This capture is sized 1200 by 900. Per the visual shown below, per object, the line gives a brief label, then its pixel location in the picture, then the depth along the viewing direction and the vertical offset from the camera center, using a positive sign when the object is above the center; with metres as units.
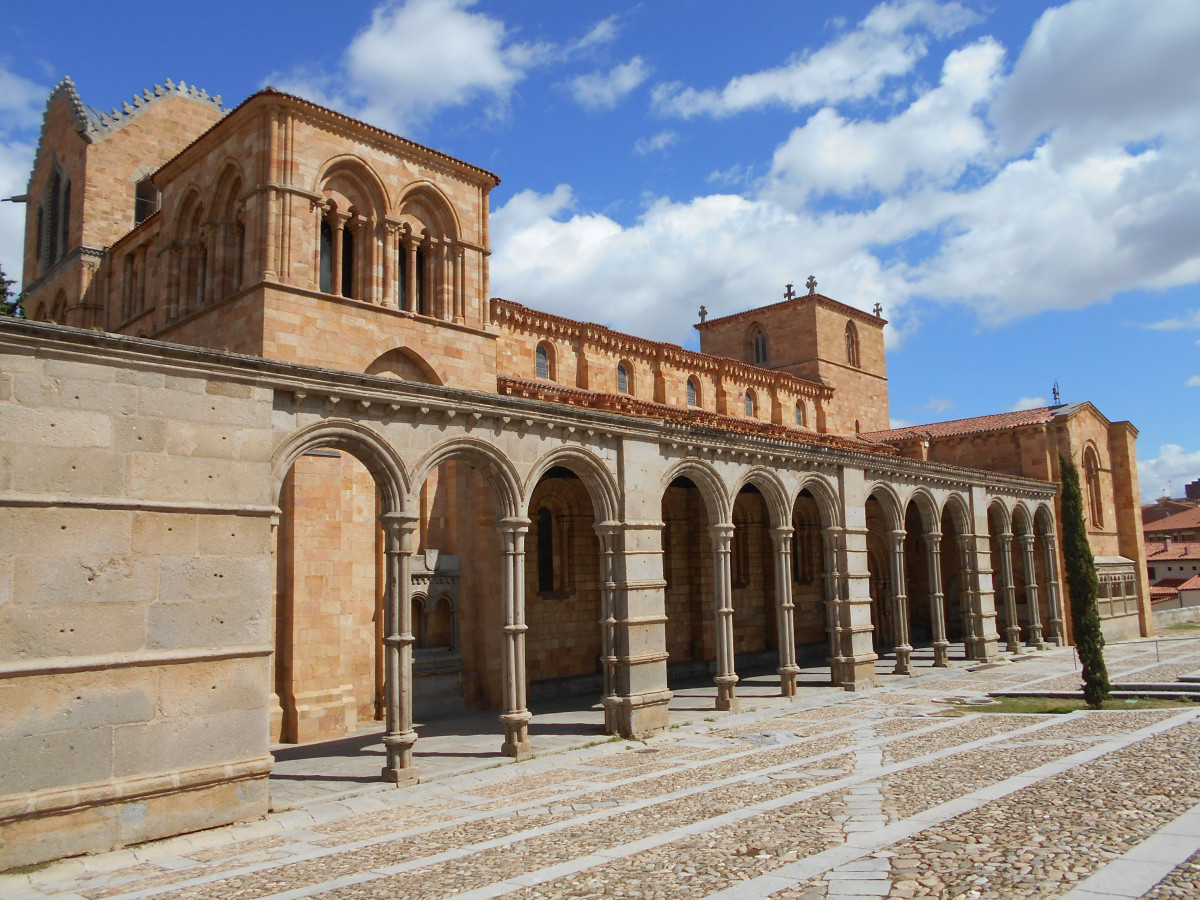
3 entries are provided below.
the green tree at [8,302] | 26.50 +9.24
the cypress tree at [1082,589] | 17.95 -0.49
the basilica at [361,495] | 9.93 +1.63
